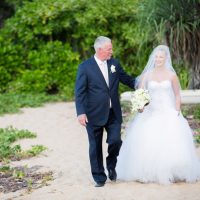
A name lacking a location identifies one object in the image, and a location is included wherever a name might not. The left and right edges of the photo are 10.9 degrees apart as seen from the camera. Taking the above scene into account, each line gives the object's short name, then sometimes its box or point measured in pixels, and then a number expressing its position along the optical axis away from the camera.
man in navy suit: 10.96
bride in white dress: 11.10
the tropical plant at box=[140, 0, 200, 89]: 18.68
